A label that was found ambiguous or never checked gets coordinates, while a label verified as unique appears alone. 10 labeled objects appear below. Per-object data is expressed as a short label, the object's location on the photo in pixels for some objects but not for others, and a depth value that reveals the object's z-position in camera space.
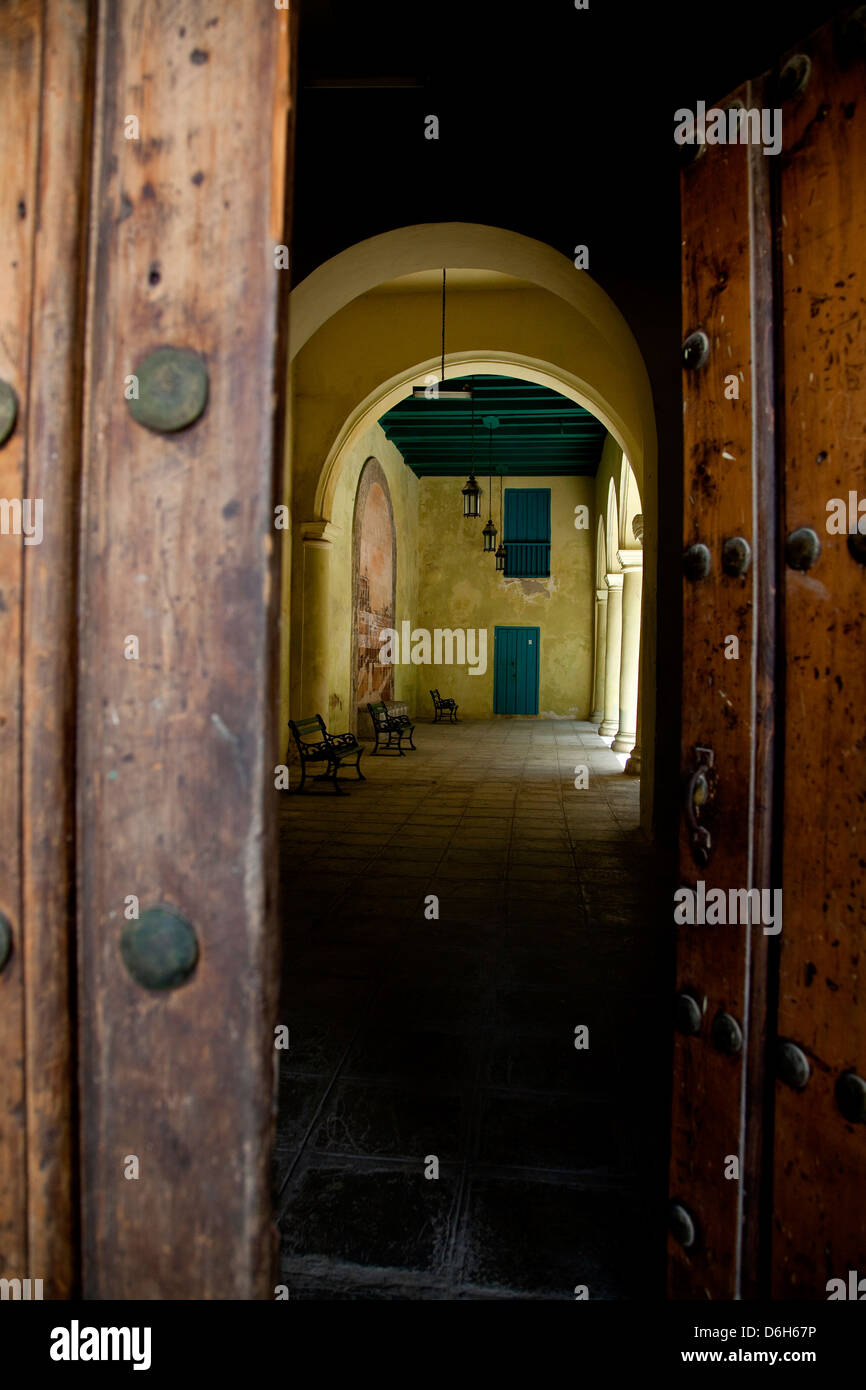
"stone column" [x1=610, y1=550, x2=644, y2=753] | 10.99
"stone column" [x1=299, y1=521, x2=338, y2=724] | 9.23
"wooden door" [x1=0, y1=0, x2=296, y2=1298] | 0.76
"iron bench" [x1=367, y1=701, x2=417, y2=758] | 11.35
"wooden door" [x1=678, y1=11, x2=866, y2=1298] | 1.00
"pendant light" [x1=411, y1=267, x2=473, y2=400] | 8.30
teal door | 18.81
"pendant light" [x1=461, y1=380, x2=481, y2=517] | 11.52
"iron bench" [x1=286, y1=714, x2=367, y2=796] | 8.20
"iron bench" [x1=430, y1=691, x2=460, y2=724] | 17.28
